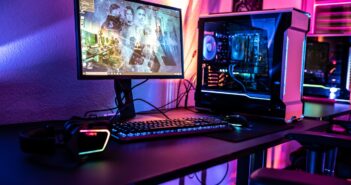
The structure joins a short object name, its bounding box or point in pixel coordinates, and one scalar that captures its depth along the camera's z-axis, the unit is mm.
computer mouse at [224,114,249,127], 1263
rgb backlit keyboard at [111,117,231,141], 976
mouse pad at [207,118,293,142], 1075
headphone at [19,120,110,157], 776
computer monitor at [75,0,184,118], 1129
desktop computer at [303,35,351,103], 2352
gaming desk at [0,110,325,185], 663
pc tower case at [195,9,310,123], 1365
